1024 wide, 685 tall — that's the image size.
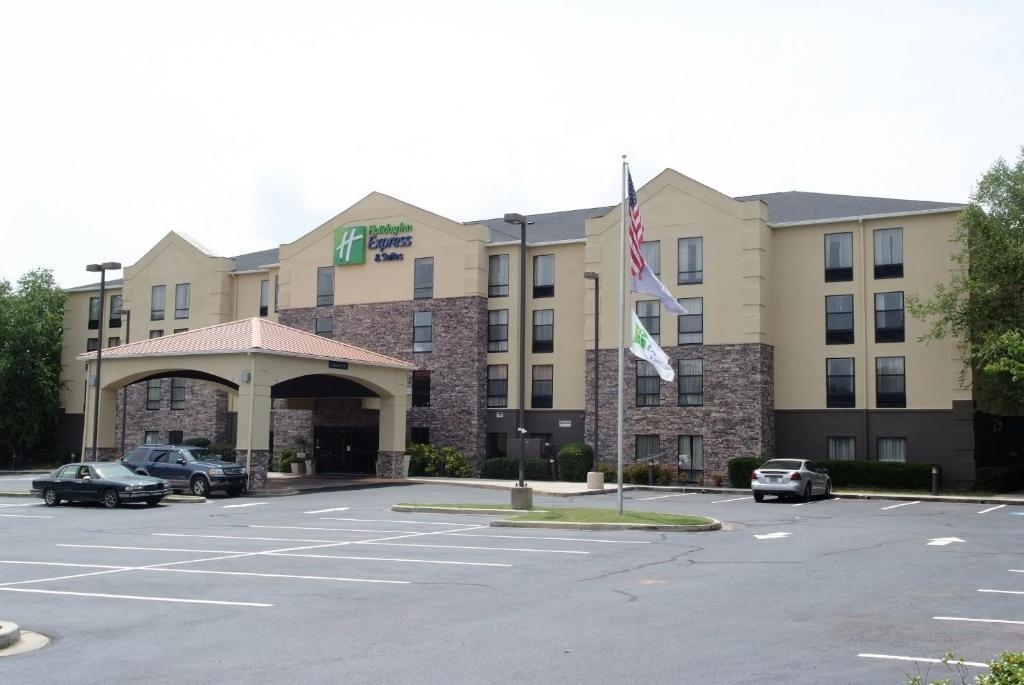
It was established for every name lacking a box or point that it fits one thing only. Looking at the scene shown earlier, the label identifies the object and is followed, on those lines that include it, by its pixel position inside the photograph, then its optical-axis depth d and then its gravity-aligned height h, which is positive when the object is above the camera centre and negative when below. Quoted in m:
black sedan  29.48 -1.72
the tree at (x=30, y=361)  57.91 +3.93
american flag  24.69 +4.87
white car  32.97 -1.33
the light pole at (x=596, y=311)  39.25 +5.19
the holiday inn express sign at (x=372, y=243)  48.16 +9.27
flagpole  25.17 +3.83
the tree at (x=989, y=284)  35.91 +5.76
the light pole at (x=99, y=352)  38.42 +2.91
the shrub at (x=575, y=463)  42.62 -1.14
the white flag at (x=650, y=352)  24.80 +2.14
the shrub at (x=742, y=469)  39.53 -1.18
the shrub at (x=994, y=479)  37.16 -1.33
